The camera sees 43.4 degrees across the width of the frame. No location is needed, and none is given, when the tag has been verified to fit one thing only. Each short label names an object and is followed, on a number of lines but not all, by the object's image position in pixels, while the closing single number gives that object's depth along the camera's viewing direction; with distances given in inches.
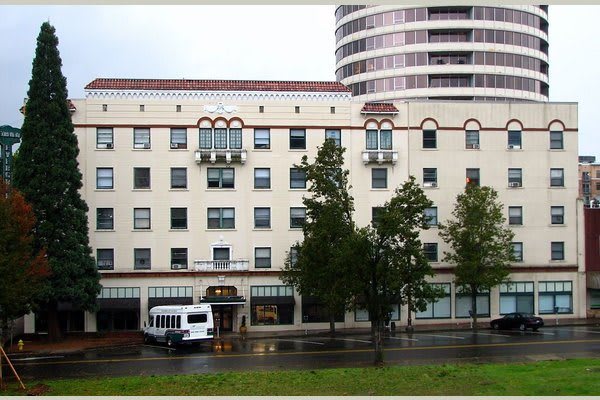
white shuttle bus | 1802.4
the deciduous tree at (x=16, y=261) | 1364.4
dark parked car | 2053.4
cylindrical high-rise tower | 3304.6
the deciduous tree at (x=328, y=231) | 1437.0
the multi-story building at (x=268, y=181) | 2244.1
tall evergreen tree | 1969.7
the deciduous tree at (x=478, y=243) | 2172.7
